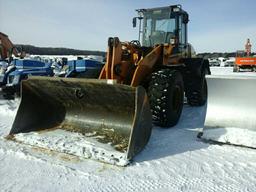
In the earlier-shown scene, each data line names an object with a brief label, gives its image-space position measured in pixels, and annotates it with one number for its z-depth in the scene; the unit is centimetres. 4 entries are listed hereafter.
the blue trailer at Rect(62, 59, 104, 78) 625
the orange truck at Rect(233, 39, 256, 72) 1522
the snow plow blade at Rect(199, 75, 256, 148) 305
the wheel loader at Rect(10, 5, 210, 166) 277
